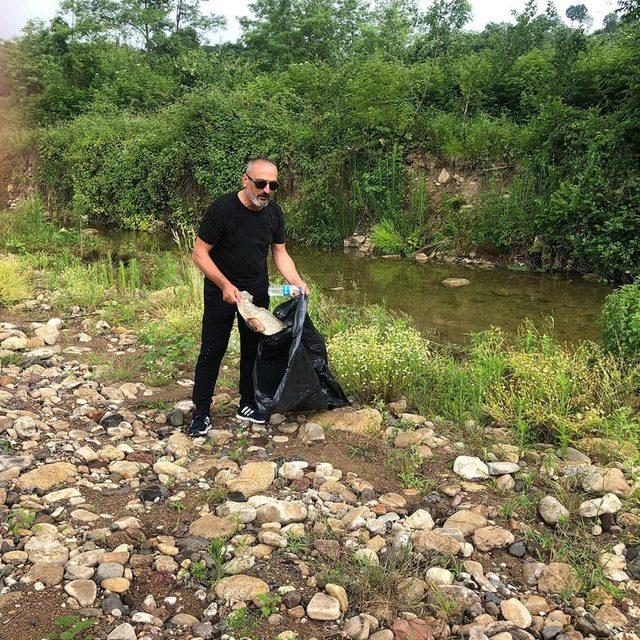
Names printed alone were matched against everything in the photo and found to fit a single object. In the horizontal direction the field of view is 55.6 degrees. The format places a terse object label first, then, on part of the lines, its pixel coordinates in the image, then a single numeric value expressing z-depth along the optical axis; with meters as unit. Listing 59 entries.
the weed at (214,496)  3.39
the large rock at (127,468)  3.67
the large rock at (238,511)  3.19
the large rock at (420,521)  3.22
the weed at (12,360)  5.44
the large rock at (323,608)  2.51
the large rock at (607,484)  3.57
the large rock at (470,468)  3.78
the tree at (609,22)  34.20
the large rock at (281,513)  3.21
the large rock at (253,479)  3.50
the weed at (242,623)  2.39
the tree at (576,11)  51.54
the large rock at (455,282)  10.66
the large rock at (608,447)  4.05
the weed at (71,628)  2.29
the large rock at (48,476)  3.41
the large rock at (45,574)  2.60
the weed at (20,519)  2.96
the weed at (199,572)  2.71
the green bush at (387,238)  13.22
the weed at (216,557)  2.72
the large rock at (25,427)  4.06
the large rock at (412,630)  2.43
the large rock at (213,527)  3.04
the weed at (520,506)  3.37
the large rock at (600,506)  3.36
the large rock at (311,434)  4.24
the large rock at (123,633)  2.31
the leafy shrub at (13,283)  7.49
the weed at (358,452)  4.05
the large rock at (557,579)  2.77
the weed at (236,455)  3.93
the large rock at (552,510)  3.30
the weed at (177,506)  3.28
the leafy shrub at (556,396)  4.38
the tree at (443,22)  17.06
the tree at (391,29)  24.62
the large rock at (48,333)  6.18
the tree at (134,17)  32.66
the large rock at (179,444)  3.97
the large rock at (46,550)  2.75
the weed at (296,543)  2.95
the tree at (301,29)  30.31
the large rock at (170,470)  3.66
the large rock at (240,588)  2.57
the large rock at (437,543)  2.96
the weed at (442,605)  2.57
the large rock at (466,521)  3.18
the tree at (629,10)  10.86
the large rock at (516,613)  2.54
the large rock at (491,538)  3.06
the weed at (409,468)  3.66
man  3.96
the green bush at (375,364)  4.93
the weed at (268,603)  2.49
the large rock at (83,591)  2.50
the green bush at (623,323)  5.23
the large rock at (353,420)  4.40
